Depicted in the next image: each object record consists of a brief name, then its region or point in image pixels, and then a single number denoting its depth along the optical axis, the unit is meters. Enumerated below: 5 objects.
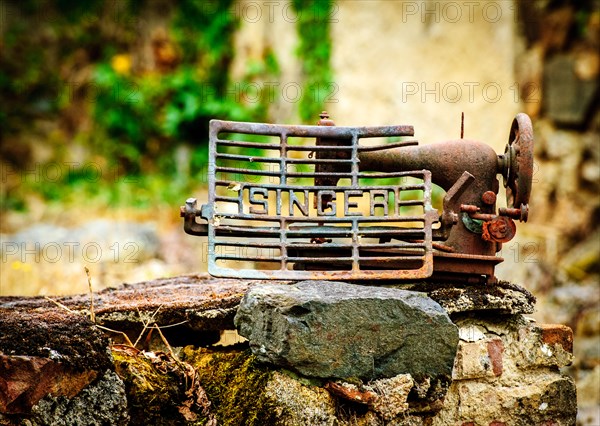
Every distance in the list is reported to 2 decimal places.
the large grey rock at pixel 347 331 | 5.47
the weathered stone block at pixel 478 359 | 6.16
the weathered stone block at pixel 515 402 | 6.19
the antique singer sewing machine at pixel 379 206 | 6.16
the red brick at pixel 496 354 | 6.30
